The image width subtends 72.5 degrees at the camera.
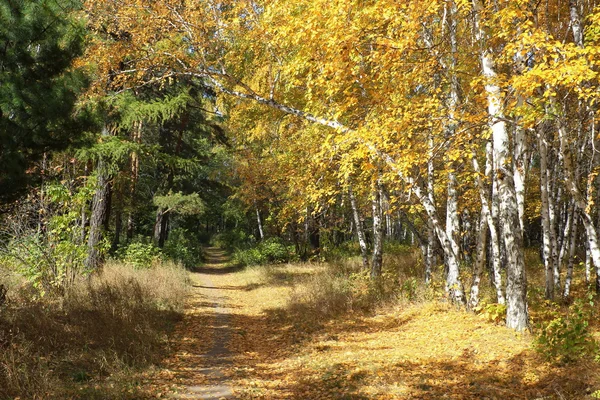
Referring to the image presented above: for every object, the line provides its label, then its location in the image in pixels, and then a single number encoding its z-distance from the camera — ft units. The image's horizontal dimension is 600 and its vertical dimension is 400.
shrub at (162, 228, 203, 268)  73.35
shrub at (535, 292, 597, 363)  18.94
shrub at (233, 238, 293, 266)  78.31
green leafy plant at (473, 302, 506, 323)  24.91
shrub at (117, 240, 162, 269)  49.48
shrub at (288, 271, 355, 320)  35.32
